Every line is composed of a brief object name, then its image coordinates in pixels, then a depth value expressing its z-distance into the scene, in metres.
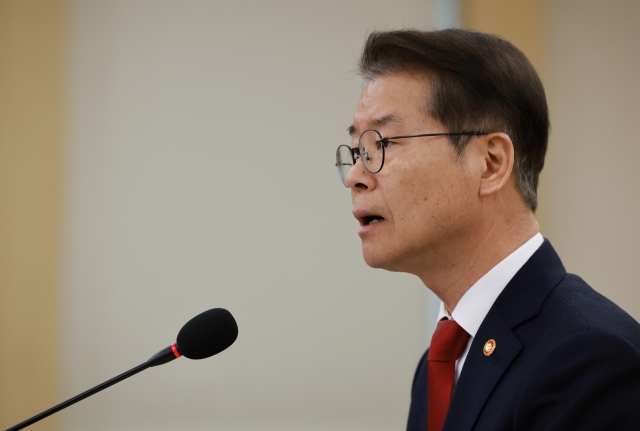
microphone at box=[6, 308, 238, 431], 2.82
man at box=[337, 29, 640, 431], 2.83
